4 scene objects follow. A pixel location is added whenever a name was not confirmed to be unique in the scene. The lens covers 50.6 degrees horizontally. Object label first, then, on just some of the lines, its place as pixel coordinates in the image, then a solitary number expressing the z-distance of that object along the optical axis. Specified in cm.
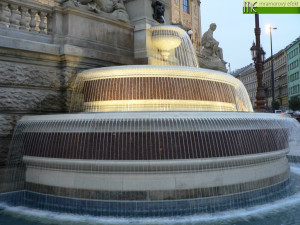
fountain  592
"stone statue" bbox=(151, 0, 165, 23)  1170
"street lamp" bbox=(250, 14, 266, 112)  1558
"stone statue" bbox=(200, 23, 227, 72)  1741
